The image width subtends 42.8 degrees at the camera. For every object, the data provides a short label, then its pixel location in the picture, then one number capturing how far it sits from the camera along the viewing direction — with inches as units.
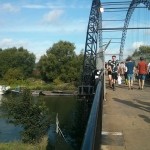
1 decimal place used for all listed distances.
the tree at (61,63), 2578.6
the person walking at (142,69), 383.9
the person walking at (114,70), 403.5
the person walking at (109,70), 406.6
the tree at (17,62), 2959.3
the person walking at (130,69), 390.1
